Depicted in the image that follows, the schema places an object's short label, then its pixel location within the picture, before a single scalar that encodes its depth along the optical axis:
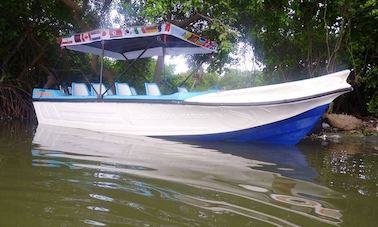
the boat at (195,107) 5.53
